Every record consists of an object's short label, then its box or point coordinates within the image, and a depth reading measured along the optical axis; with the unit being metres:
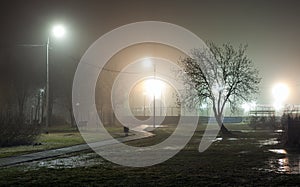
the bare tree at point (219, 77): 37.44
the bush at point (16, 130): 23.12
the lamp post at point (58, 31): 32.25
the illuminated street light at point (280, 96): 76.69
